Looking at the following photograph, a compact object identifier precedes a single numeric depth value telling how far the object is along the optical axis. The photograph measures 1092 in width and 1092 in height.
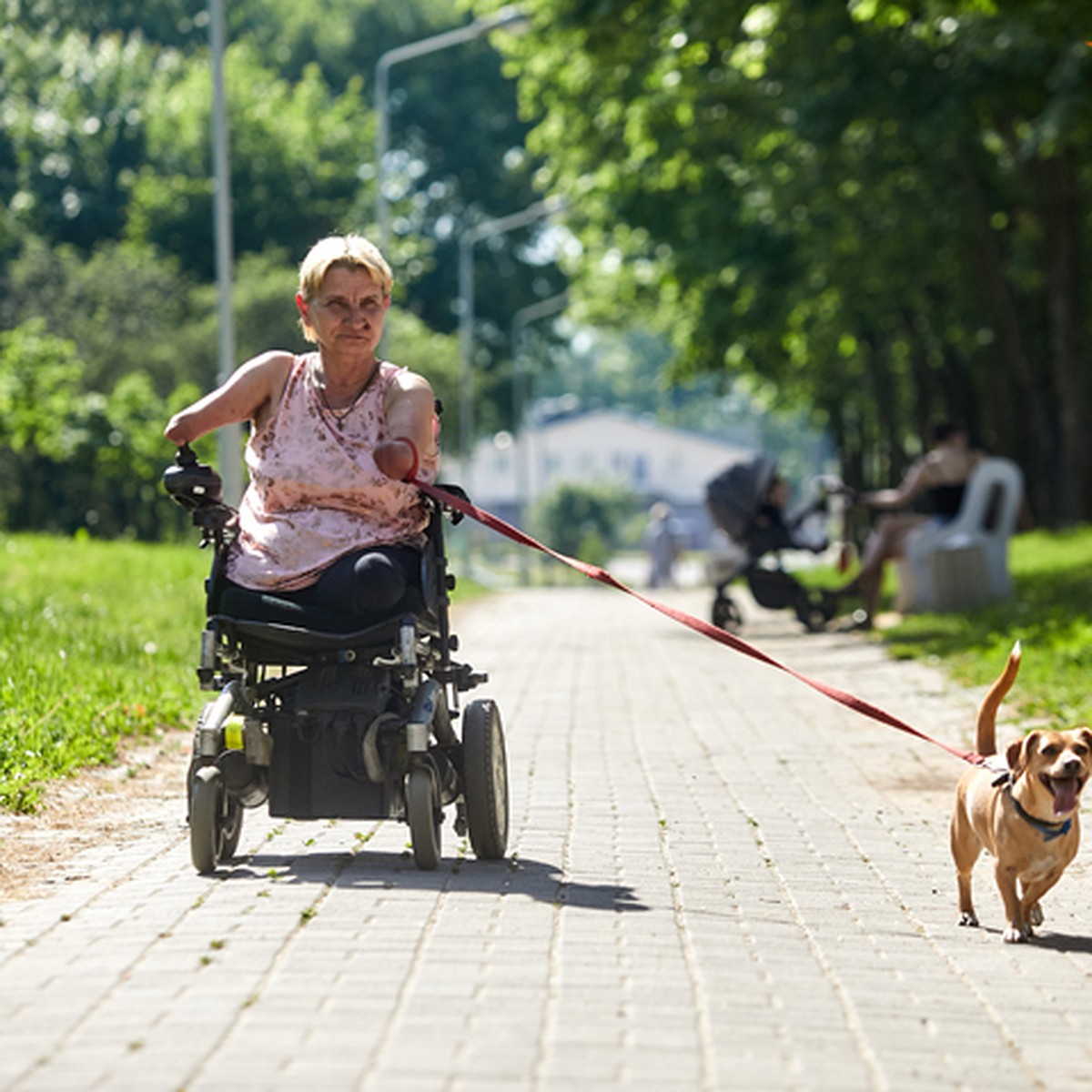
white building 142.88
